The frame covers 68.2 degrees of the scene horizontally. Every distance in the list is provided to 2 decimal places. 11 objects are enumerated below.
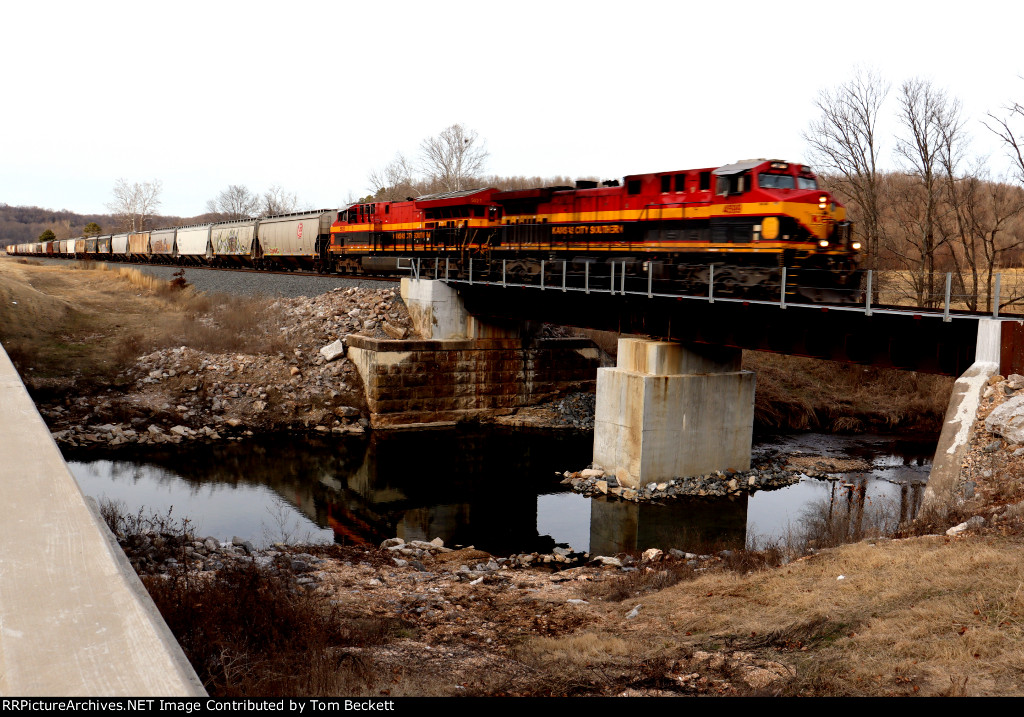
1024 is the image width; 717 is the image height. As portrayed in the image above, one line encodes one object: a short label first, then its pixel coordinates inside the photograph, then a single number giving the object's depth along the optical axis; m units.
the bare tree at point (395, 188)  84.69
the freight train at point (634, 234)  18.64
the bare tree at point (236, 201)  140.50
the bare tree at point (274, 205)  123.19
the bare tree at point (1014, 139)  30.18
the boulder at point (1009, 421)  11.80
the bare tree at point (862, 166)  37.14
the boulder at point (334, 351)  30.73
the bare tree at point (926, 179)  34.34
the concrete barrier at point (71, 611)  4.75
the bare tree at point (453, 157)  69.44
